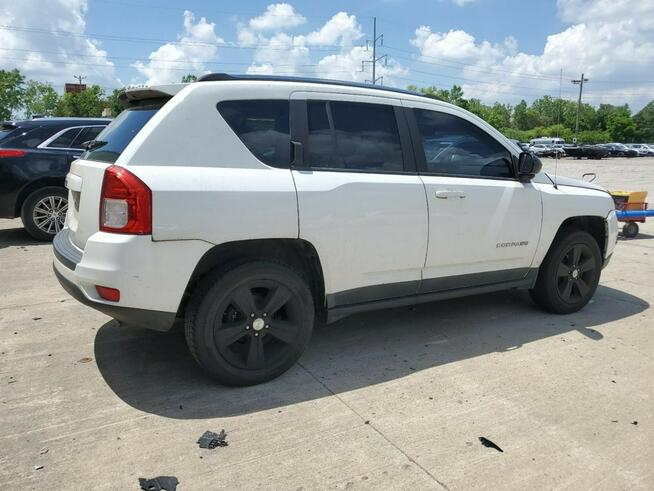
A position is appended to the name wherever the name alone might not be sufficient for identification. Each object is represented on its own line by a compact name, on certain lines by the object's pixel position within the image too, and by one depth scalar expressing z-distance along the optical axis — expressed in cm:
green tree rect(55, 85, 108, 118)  7538
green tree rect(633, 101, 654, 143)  10888
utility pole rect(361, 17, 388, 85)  7781
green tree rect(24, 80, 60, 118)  8875
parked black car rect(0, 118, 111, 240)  736
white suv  301
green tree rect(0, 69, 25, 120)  6931
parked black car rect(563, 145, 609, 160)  5494
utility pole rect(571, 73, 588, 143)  9462
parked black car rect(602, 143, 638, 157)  6114
